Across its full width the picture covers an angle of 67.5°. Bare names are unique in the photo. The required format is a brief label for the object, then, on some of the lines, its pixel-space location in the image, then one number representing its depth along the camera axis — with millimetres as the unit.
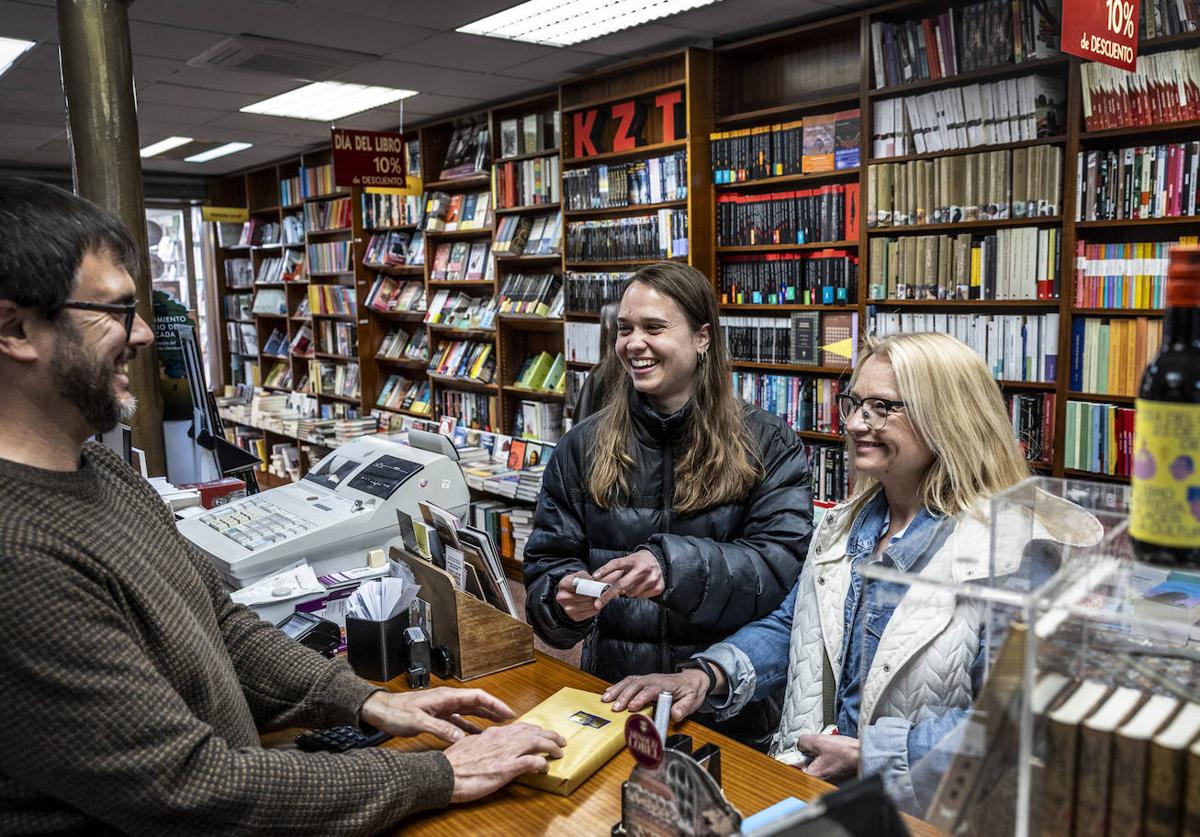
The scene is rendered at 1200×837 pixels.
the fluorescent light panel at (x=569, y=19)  3951
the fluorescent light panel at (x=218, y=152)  7513
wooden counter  1274
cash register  2227
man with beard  1059
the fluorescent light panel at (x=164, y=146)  7145
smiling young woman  1897
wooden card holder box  1792
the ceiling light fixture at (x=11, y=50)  4285
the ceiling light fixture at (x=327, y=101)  5461
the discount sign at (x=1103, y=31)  2348
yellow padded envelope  1354
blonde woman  1502
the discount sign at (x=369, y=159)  5383
